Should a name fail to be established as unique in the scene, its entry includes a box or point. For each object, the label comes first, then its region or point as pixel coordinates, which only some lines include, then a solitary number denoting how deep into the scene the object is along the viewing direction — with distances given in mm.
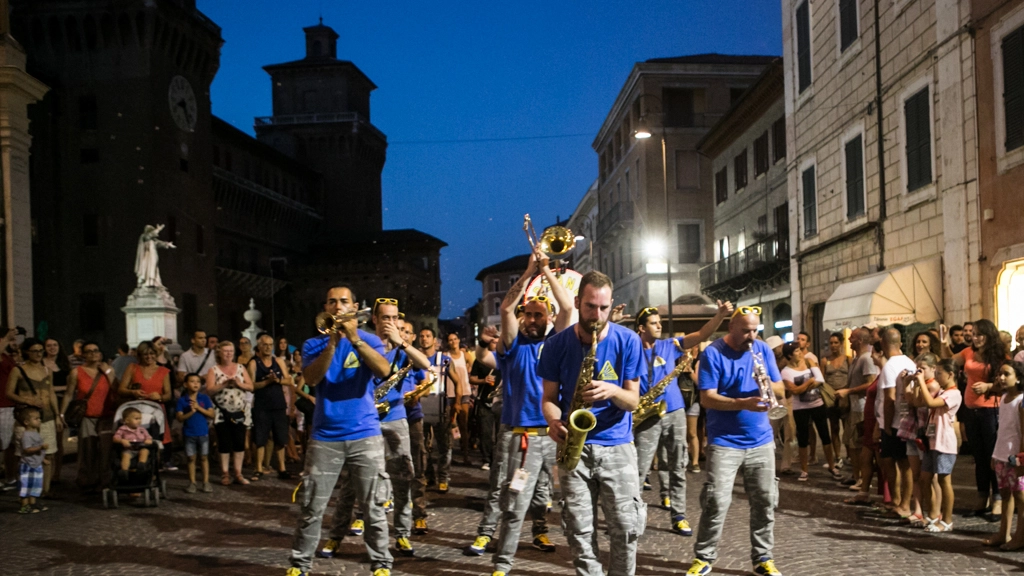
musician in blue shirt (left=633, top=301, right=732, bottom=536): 8070
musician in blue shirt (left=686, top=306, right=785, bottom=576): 6145
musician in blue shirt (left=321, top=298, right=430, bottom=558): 7152
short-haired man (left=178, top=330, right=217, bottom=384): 12547
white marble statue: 25250
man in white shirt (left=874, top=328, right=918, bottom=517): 8422
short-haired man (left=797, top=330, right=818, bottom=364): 12093
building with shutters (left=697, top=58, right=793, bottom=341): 28312
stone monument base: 24281
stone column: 21781
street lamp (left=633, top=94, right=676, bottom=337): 24641
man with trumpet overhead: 6039
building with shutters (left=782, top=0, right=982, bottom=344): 14086
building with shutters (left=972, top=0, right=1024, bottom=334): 12562
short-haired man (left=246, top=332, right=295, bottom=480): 11867
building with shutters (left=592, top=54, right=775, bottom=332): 44094
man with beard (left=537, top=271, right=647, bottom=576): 4715
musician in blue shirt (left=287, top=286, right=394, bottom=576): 5875
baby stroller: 10039
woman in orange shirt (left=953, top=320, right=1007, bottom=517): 8641
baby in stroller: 10047
